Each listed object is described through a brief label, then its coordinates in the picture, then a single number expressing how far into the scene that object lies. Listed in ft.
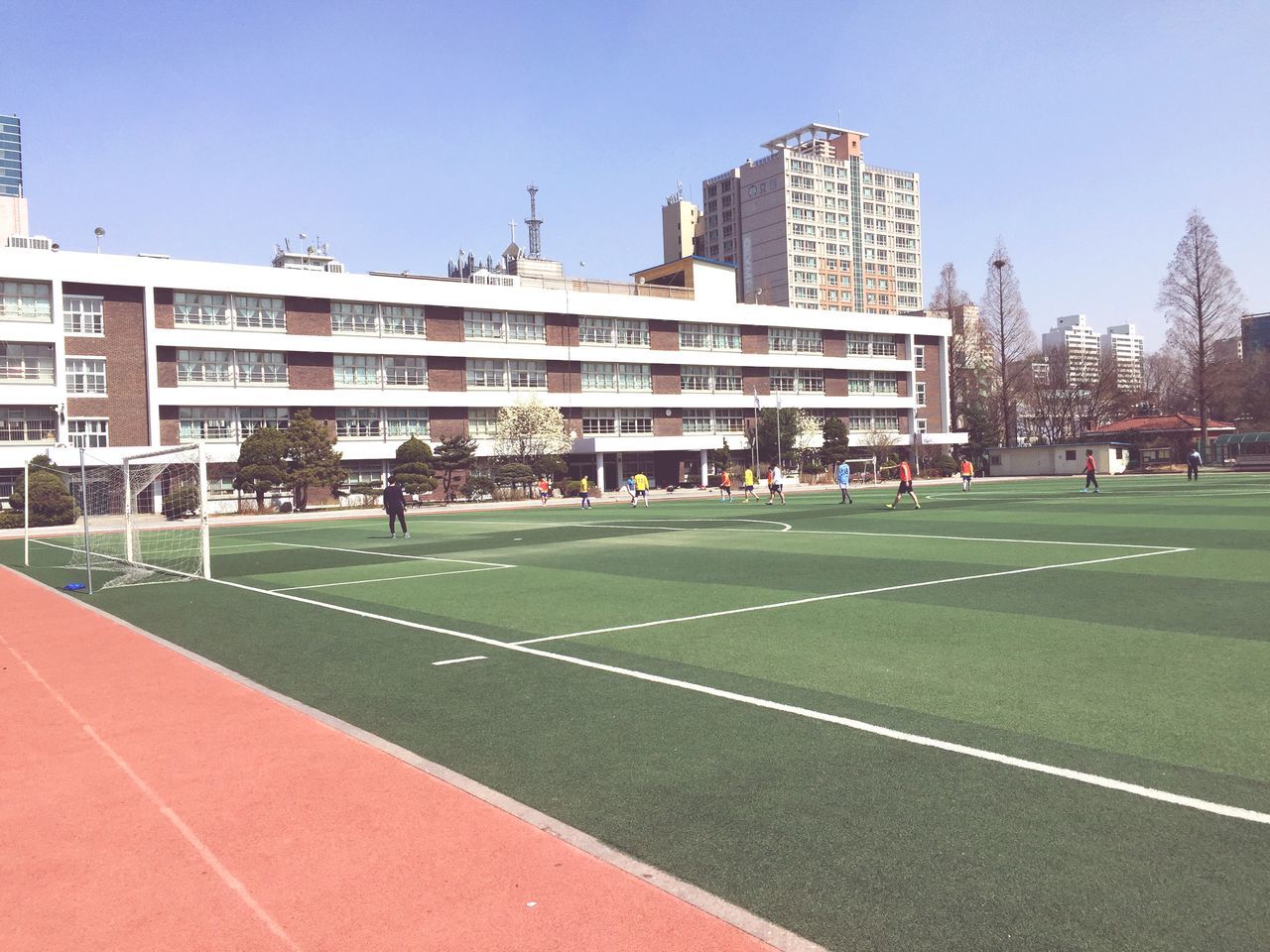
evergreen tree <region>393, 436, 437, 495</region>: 193.26
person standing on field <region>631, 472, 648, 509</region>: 150.38
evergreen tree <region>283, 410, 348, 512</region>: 173.58
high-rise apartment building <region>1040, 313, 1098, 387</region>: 351.25
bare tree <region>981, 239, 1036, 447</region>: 296.92
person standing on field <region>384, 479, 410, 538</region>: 95.14
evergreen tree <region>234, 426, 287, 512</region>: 168.96
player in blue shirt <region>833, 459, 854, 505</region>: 125.90
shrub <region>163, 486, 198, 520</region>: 149.59
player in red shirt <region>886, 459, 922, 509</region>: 111.24
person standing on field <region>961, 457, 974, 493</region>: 165.07
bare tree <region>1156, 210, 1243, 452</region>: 252.01
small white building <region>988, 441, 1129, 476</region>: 244.83
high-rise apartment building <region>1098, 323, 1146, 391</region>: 365.40
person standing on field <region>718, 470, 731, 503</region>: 158.71
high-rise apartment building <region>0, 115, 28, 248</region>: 252.93
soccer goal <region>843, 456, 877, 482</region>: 245.45
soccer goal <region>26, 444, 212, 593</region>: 65.67
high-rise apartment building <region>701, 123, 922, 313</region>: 508.94
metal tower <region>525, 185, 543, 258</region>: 508.94
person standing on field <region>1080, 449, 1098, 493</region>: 141.90
